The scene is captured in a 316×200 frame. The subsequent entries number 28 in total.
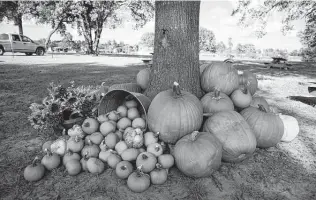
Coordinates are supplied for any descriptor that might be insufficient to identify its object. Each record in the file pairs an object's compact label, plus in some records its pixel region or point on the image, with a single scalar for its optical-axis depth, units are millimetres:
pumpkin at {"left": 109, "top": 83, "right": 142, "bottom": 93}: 4294
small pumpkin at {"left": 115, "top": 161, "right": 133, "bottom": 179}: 2439
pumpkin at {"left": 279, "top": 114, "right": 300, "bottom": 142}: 3406
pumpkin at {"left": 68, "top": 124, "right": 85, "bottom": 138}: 3053
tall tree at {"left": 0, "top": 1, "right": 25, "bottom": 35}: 28430
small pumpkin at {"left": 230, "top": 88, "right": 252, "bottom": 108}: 3605
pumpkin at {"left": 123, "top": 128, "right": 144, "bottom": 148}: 2854
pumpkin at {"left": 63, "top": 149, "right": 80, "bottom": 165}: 2691
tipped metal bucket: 3331
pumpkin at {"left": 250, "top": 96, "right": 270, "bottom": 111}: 3734
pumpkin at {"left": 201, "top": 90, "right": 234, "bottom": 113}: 3322
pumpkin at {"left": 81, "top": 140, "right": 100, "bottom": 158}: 2758
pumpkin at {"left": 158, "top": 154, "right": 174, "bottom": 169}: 2630
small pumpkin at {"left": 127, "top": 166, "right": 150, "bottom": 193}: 2279
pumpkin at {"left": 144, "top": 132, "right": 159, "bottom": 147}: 2938
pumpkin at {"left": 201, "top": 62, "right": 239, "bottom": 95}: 3826
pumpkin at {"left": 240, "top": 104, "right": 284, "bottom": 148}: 3148
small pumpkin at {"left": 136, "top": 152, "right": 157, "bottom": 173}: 2500
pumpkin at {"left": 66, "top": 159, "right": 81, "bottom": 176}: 2543
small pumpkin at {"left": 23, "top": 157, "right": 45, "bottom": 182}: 2420
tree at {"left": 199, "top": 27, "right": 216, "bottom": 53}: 64300
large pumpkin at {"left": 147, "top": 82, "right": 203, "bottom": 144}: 2895
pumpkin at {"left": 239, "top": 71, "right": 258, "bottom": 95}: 4298
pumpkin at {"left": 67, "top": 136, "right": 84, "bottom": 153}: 2840
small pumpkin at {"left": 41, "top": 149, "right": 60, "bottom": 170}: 2611
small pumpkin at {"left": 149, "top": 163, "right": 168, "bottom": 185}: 2424
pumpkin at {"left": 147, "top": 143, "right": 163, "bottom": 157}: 2742
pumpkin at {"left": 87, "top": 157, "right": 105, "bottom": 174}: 2562
